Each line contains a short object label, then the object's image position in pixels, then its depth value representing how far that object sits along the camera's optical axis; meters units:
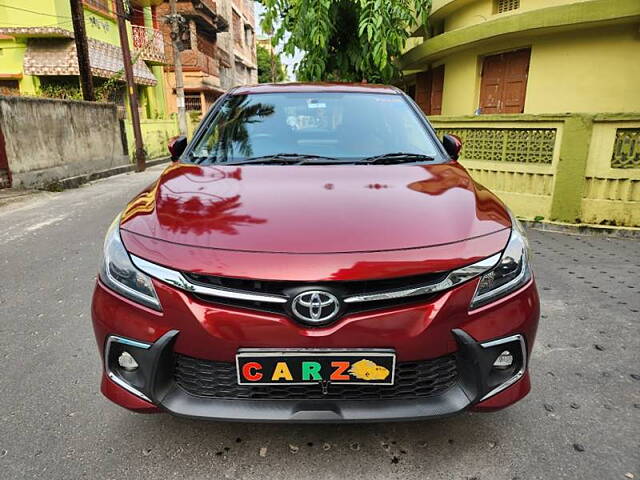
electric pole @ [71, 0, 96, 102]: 10.98
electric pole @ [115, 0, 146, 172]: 12.71
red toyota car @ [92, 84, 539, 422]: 1.47
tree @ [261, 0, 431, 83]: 7.70
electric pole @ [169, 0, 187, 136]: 16.80
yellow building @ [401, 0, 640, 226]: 5.11
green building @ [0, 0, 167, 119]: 13.70
